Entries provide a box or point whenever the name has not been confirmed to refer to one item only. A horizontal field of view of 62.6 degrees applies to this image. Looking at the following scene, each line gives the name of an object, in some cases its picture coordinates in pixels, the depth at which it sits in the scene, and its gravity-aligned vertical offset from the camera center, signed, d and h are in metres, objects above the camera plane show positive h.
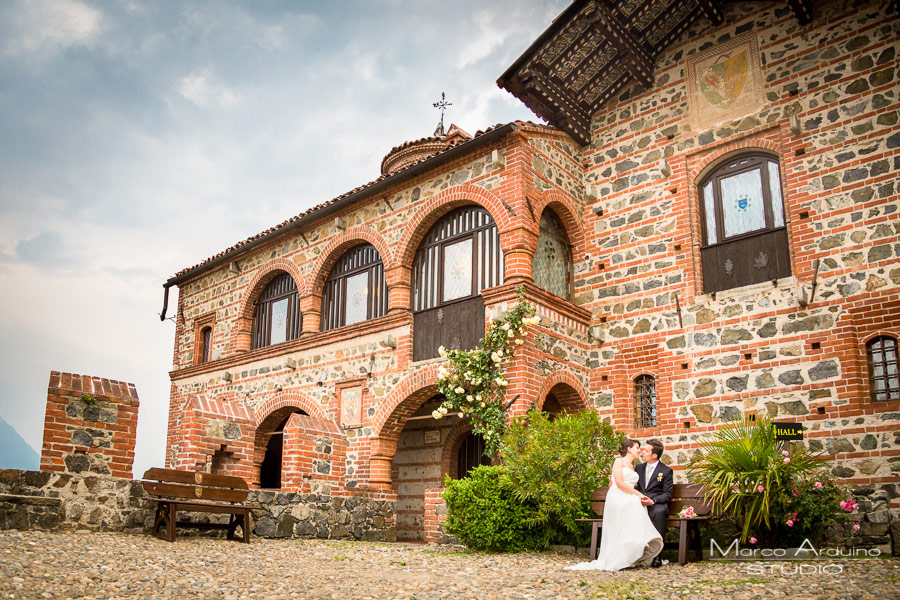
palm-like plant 7.98 -0.04
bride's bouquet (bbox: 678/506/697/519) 7.68 -0.43
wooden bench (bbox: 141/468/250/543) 8.35 -0.33
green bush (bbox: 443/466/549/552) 9.14 -0.59
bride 7.27 -0.61
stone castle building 10.38 +3.40
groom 7.80 -0.14
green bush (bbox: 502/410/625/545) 8.91 +0.02
